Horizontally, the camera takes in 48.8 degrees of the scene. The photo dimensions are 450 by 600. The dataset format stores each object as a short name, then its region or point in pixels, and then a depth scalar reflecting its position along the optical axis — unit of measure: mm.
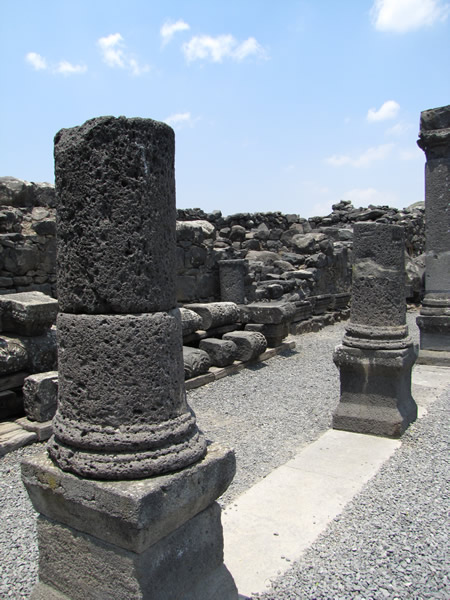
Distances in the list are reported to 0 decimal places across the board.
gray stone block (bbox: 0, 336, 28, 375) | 4875
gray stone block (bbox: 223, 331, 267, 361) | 7859
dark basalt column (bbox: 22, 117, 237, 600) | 2035
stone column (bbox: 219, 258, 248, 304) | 9766
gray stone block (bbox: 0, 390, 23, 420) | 4945
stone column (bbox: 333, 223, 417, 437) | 5031
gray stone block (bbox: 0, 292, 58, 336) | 5141
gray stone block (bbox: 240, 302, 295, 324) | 8562
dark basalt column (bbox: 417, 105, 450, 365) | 8016
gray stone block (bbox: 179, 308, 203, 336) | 7378
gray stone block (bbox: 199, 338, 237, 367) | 7480
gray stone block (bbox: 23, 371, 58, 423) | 4750
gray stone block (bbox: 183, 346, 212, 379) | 6805
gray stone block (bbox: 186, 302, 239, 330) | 7891
